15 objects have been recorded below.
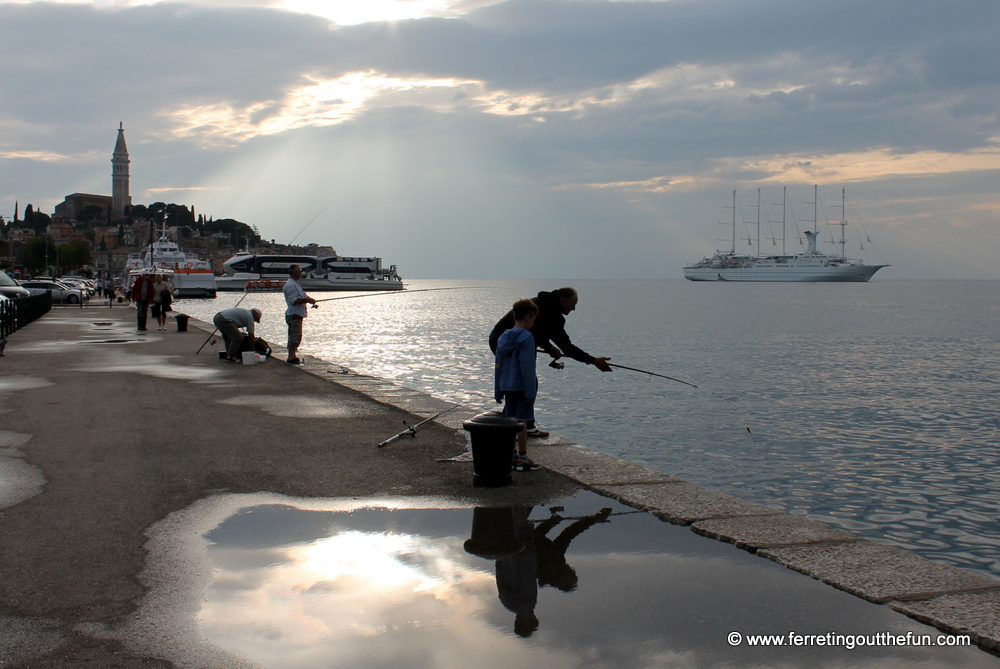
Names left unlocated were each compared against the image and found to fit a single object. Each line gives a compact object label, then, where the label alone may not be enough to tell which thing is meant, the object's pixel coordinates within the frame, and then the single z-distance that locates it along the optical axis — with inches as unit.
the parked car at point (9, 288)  1267.2
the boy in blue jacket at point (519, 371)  279.0
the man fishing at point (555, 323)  327.6
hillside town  5925.2
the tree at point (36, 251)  5900.6
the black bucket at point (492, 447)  259.1
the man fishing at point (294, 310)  628.4
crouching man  645.9
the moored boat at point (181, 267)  3577.8
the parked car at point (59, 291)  1934.1
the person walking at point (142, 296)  994.7
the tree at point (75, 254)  6250.0
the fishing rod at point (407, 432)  327.1
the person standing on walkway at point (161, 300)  1033.5
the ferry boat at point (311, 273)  5270.7
